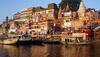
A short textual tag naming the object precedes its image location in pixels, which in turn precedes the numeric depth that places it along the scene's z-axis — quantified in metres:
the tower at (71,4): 102.13
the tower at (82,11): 80.24
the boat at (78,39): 47.49
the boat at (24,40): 46.95
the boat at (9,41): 46.97
